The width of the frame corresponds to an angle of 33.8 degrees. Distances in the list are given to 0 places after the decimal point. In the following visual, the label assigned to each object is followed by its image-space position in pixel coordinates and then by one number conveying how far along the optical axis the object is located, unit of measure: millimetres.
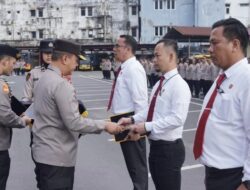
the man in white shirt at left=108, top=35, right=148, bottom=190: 4617
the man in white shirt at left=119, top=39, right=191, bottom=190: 3672
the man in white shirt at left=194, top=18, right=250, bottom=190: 2559
